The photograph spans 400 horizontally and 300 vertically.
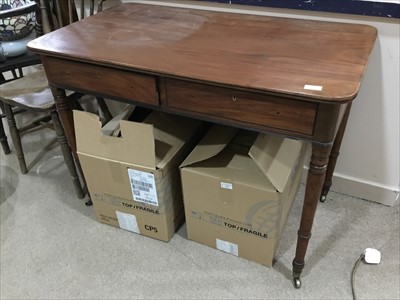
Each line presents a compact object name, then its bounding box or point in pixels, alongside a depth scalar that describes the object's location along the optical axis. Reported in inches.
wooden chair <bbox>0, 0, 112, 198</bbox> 65.3
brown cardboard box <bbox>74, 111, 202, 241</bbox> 54.1
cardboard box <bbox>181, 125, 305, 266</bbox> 51.4
